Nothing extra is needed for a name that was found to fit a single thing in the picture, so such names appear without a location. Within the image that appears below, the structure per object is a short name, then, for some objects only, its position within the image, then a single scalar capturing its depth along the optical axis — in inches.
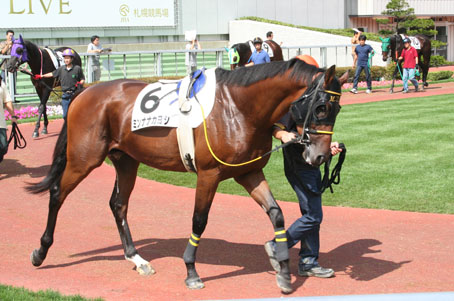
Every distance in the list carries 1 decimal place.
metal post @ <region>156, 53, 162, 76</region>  840.3
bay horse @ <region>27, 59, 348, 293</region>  191.9
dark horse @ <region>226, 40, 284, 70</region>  661.3
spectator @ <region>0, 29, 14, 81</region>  687.7
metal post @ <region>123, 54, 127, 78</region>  807.9
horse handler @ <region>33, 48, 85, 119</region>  490.6
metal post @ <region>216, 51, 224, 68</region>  877.3
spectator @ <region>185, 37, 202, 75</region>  866.6
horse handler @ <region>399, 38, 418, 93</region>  788.0
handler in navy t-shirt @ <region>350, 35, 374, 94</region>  807.7
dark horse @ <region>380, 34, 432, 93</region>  867.3
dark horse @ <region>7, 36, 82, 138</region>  526.9
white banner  925.2
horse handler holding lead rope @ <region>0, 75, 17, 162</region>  364.2
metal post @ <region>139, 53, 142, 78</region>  829.7
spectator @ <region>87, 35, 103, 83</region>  768.9
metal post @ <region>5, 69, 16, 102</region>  686.0
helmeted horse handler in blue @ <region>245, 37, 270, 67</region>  651.5
